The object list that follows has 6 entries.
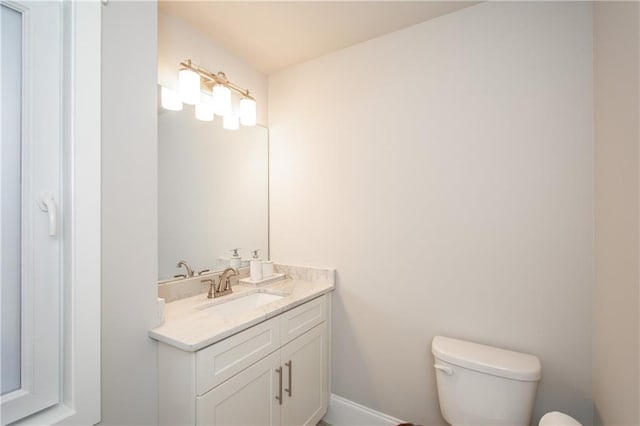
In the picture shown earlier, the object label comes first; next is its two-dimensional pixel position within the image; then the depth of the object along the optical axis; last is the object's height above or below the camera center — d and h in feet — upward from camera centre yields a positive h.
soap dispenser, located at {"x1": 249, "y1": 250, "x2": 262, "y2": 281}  6.11 -1.17
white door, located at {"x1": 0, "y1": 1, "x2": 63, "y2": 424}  2.88 +0.10
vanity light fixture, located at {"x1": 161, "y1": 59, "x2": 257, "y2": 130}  5.06 +2.24
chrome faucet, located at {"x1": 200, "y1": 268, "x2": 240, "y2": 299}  5.26 -1.35
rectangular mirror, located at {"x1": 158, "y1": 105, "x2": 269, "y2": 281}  5.08 +0.46
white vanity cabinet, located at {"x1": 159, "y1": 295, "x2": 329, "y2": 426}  3.51 -2.32
